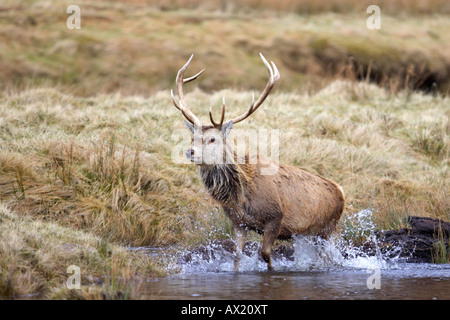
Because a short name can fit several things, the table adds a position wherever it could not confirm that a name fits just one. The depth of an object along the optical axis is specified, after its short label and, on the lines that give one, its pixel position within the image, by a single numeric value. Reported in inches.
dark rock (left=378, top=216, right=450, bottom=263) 696.4
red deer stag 648.4
